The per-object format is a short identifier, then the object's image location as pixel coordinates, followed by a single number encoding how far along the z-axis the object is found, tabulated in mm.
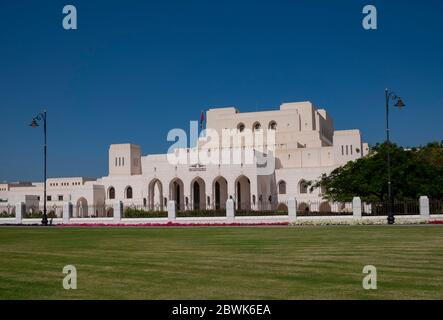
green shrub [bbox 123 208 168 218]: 44688
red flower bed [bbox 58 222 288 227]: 35853
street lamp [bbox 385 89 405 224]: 31672
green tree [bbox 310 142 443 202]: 40594
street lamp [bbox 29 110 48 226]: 40134
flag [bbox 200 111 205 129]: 68644
